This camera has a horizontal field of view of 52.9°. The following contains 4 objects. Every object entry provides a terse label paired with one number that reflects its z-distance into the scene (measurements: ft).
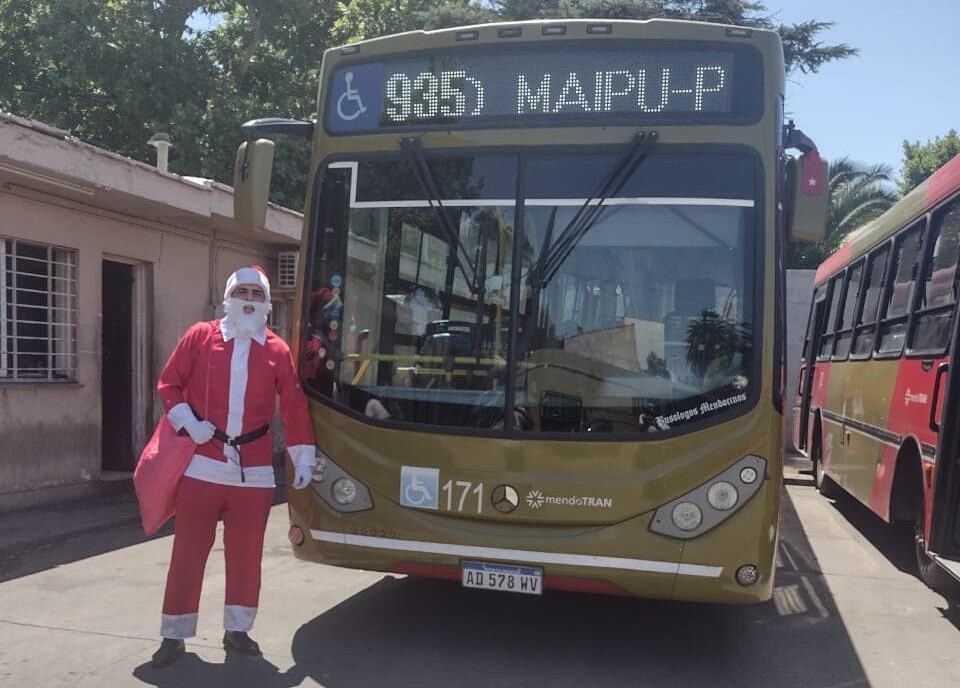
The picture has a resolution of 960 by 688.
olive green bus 15.24
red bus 19.48
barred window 30.09
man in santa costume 15.58
